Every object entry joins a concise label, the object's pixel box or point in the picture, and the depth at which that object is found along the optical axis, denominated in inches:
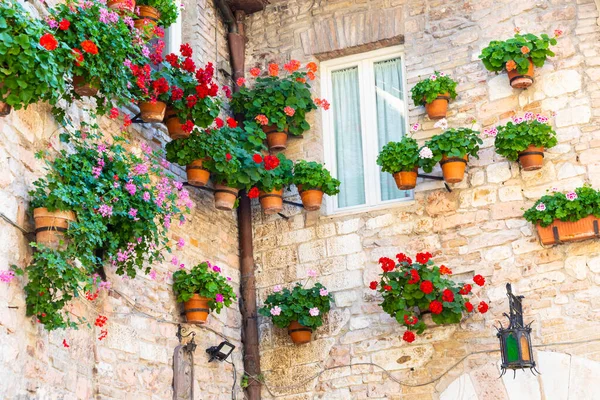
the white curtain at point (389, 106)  296.8
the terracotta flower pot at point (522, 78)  275.0
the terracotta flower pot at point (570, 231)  251.6
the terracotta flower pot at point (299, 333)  277.9
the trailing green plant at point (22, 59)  175.8
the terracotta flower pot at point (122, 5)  230.2
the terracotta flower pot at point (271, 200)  283.4
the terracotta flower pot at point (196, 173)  262.8
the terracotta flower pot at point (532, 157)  265.0
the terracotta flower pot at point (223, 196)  271.7
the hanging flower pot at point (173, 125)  253.4
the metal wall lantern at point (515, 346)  232.1
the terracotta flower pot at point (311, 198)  283.3
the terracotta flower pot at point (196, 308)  254.8
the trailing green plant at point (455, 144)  268.8
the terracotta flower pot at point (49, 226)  195.2
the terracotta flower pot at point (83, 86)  207.3
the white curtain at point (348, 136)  299.9
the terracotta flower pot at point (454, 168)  270.1
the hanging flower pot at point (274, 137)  297.9
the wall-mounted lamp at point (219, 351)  264.8
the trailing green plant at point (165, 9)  251.0
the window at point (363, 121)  297.6
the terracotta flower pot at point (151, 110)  245.3
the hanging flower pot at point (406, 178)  275.7
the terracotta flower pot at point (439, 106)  283.9
